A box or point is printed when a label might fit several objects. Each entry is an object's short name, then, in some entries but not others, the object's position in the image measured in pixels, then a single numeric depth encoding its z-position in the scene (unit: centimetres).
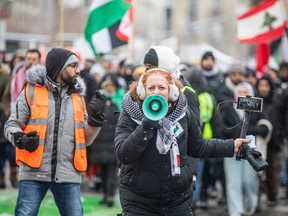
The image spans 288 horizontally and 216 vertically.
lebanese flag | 2013
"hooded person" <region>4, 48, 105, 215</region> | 1003
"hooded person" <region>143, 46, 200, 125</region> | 1103
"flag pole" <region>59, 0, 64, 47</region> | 1783
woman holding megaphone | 843
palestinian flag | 1734
